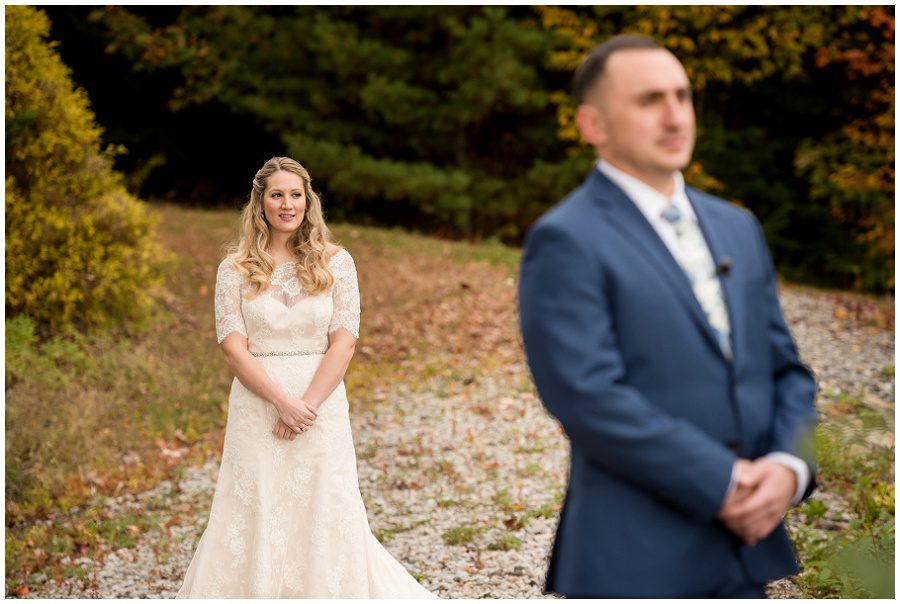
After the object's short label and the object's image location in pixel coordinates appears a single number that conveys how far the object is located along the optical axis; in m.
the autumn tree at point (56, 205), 9.11
